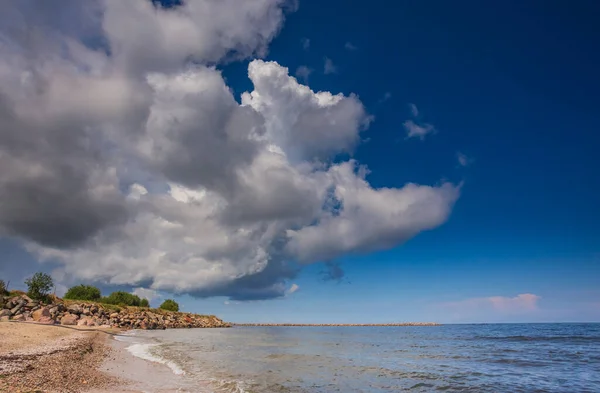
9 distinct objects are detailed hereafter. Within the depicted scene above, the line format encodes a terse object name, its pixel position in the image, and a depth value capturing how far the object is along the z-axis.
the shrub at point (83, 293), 117.14
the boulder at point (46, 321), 57.38
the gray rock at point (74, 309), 73.81
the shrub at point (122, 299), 130.98
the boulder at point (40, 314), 58.25
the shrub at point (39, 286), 75.20
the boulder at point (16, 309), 56.81
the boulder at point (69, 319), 63.33
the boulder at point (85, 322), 65.08
